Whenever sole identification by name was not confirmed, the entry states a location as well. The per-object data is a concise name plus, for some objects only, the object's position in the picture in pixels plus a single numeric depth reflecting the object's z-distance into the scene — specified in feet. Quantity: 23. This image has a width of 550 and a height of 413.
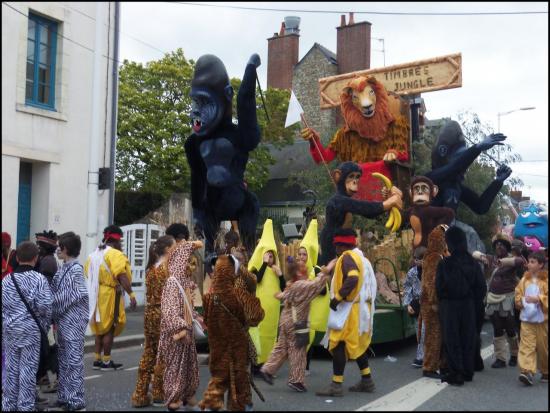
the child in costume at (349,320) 21.24
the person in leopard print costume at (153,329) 20.20
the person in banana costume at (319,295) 23.89
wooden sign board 38.45
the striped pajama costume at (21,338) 18.16
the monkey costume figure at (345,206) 28.58
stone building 105.70
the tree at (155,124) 72.38
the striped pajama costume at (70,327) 19.67
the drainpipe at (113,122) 38.01
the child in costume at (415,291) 27.25
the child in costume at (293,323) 22.67
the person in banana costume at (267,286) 24.63
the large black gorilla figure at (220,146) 27.91
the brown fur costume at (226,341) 18.24
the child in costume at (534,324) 22.35
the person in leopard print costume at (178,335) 18.84
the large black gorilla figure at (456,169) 34.17
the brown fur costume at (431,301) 24.35
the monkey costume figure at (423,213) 28.99
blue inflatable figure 33.52
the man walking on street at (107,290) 26.21
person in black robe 22.76
